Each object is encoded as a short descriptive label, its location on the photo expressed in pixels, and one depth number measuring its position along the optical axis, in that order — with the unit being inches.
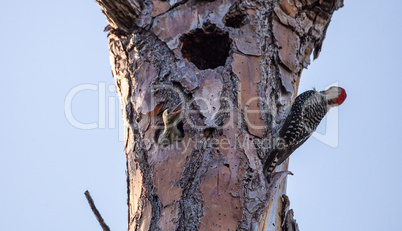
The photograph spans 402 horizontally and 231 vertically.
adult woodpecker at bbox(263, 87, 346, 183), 235.1
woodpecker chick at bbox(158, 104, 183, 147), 215.5
